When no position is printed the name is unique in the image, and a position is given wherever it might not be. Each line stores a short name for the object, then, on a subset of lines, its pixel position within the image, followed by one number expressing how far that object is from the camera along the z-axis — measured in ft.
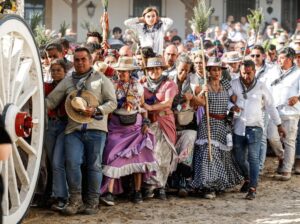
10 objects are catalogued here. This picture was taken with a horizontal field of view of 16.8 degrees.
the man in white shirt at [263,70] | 47.05
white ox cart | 25.93
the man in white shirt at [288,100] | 46.23
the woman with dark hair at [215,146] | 39.45
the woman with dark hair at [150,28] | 47.56
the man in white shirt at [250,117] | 39.48
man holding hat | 33.98
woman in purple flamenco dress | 36.84
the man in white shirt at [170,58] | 42.94
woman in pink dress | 38.17
